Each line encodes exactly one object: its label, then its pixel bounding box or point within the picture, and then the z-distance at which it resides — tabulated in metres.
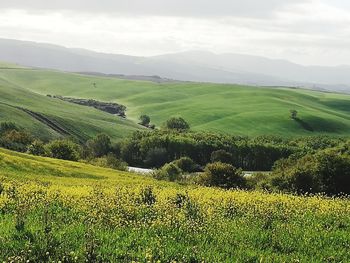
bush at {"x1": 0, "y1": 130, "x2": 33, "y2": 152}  110.88
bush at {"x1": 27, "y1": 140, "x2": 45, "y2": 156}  106.44
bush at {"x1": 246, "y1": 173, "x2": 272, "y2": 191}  78.74
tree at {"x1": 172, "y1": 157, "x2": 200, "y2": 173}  137.61
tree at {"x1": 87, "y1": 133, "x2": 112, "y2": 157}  156.12
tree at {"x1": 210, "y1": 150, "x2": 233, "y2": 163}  147.12
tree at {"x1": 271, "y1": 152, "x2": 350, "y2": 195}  71.50
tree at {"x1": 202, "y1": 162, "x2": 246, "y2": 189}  77.19
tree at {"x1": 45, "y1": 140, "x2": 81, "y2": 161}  106.86
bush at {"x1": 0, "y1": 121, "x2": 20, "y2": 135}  151.38
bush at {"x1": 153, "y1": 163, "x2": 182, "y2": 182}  96.12
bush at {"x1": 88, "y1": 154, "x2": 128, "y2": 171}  108.31
